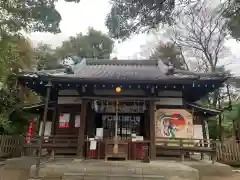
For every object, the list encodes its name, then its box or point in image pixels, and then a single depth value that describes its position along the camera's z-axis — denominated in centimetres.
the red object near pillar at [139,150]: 755
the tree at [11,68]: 769
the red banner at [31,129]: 853
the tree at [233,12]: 510
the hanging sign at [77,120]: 802
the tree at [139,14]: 529
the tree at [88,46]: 2750
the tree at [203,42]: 1836
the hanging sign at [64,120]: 808
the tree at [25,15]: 822
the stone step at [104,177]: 545
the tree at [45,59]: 2025
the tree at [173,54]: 2127
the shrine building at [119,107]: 705
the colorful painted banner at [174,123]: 771
